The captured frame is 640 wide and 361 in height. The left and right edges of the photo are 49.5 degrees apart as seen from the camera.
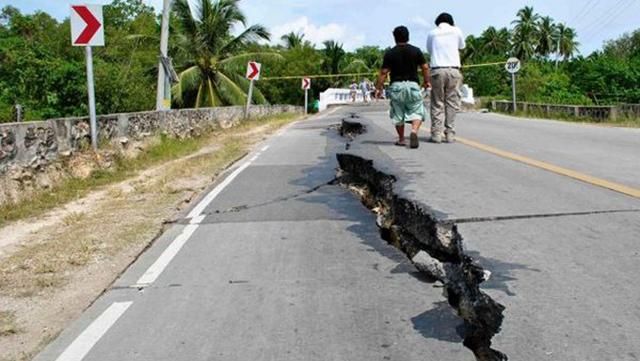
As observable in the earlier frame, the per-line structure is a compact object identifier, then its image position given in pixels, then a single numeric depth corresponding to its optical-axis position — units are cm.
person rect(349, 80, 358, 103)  5759
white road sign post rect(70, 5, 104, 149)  1183
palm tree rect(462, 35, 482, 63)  9056
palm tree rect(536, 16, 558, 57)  10257
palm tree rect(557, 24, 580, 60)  10599
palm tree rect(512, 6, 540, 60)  9818
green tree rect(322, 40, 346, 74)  6912
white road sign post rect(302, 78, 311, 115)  4086
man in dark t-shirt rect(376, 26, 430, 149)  1099
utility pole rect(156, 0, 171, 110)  1939
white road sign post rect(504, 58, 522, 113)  3142
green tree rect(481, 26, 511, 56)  9906
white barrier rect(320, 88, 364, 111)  5633
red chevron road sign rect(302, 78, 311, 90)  4086
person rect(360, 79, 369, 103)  5694
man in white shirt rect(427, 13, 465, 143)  1120
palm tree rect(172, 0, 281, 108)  3659
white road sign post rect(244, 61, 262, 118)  2744
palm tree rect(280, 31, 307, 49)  7434
